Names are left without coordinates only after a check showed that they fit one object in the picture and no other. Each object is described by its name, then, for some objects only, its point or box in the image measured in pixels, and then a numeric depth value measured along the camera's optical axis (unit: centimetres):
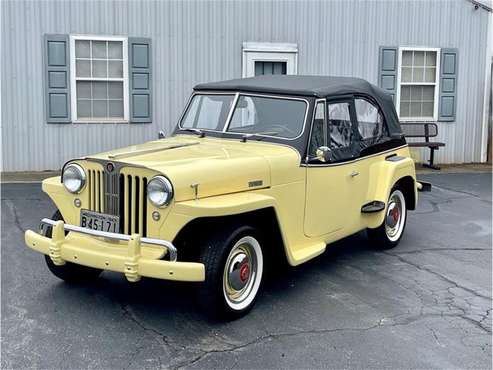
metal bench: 1260
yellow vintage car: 412
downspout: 1310
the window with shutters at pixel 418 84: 1277
